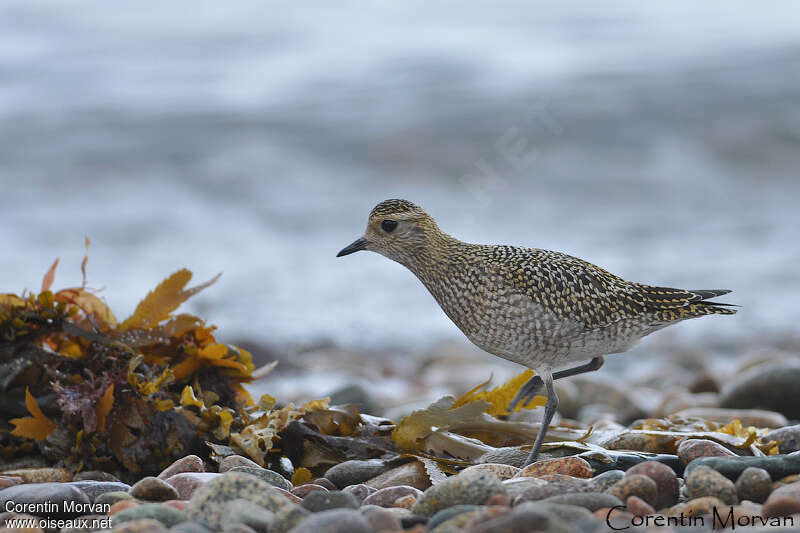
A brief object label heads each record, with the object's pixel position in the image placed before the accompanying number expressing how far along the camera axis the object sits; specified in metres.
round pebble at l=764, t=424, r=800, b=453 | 8.75
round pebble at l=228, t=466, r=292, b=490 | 7.35
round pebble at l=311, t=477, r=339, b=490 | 7.89
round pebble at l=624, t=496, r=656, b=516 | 5.98
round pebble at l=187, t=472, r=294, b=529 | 5.94
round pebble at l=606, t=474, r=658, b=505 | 6.25
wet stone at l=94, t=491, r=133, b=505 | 6.64
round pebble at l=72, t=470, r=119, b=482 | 8.09
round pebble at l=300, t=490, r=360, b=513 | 6.07
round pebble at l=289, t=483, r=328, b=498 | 7.32
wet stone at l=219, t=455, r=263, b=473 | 7.99
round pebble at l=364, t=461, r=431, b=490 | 7.77
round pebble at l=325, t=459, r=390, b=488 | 8.05
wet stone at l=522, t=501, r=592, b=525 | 5.51
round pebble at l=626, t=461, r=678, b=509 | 6.41
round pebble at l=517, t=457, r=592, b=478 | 7.34
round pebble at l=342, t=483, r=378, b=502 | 7.26
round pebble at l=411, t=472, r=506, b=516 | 6.14
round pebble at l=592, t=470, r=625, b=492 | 6.52
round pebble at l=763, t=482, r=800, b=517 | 5.80
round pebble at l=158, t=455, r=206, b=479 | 7.61
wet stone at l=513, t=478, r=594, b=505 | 6.24
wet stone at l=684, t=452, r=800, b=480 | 6.62
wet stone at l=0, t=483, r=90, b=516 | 6.72
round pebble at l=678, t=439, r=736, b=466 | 7.60
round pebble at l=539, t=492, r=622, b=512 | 5.95
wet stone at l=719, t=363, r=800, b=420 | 12.77
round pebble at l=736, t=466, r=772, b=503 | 6.35
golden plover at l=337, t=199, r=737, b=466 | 8.58
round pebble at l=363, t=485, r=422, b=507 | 6.90
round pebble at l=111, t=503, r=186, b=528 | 5.90
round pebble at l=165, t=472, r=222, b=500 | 7.00
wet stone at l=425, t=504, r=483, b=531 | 5.68
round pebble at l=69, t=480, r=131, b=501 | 7.05
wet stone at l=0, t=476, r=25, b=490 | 7.48
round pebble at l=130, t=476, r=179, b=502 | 6.71
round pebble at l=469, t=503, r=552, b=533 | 5.14
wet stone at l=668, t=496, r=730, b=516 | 6.01
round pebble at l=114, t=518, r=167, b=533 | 5.52
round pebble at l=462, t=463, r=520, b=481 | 7.59
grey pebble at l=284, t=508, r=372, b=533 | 5.27
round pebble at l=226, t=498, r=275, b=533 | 5.77
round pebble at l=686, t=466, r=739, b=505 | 6.27
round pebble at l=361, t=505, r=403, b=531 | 5.62
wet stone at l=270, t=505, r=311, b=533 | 5.64
